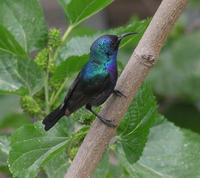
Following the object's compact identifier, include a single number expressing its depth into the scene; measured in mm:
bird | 2919
